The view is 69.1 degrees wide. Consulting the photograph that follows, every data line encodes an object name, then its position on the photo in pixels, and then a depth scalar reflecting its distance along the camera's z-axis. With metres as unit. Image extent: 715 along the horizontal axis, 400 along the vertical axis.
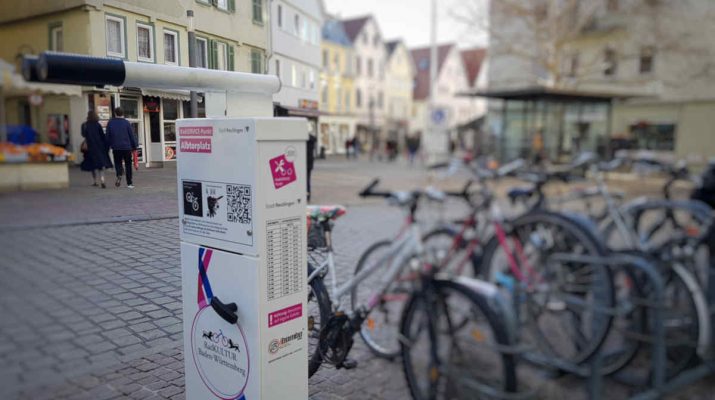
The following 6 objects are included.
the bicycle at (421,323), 2.61
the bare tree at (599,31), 19.27
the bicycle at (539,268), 3.56
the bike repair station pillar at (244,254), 1.89
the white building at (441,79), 55.31
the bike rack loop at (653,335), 3.12
